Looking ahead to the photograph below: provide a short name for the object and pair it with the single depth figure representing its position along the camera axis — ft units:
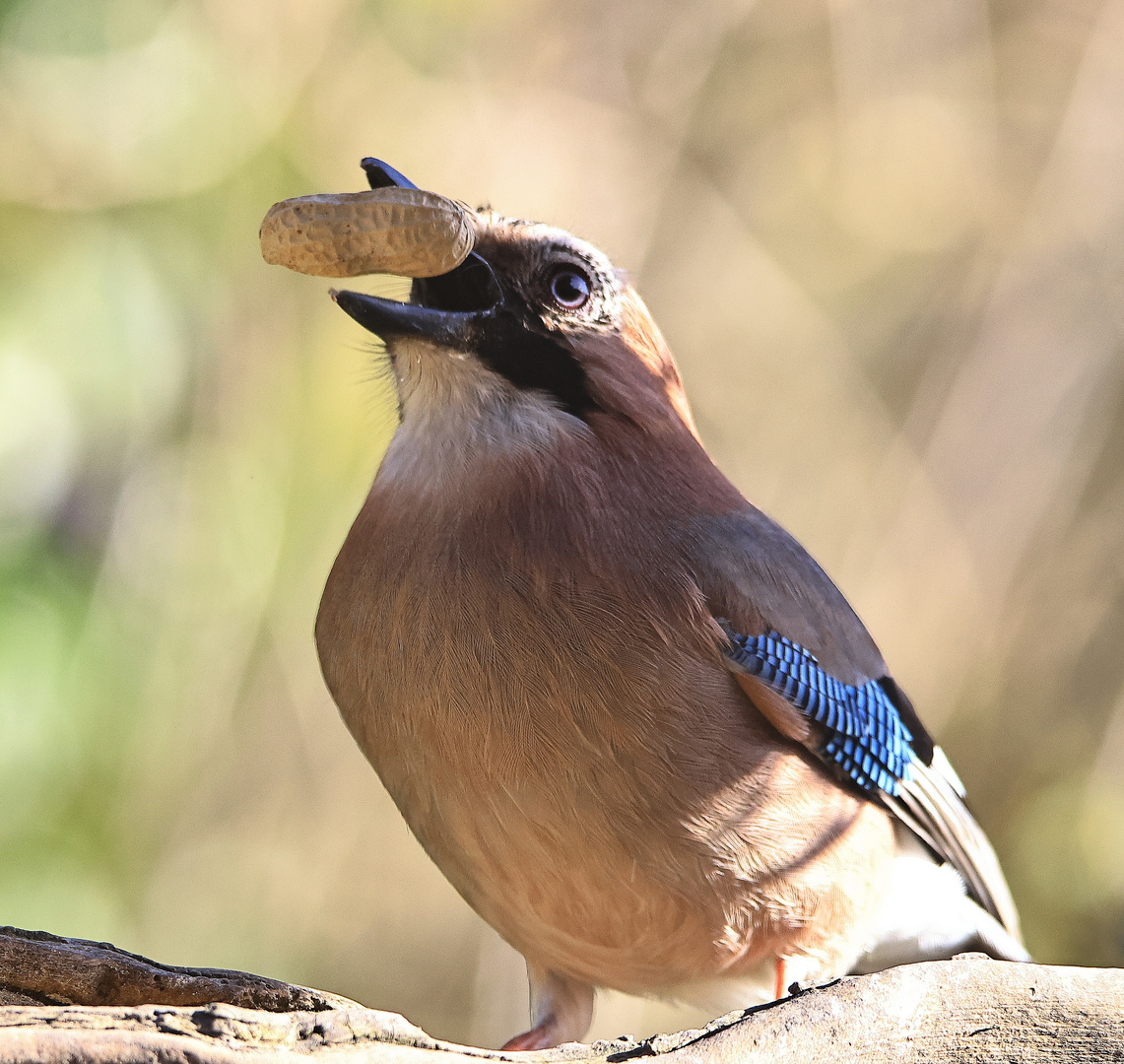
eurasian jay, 19.65
